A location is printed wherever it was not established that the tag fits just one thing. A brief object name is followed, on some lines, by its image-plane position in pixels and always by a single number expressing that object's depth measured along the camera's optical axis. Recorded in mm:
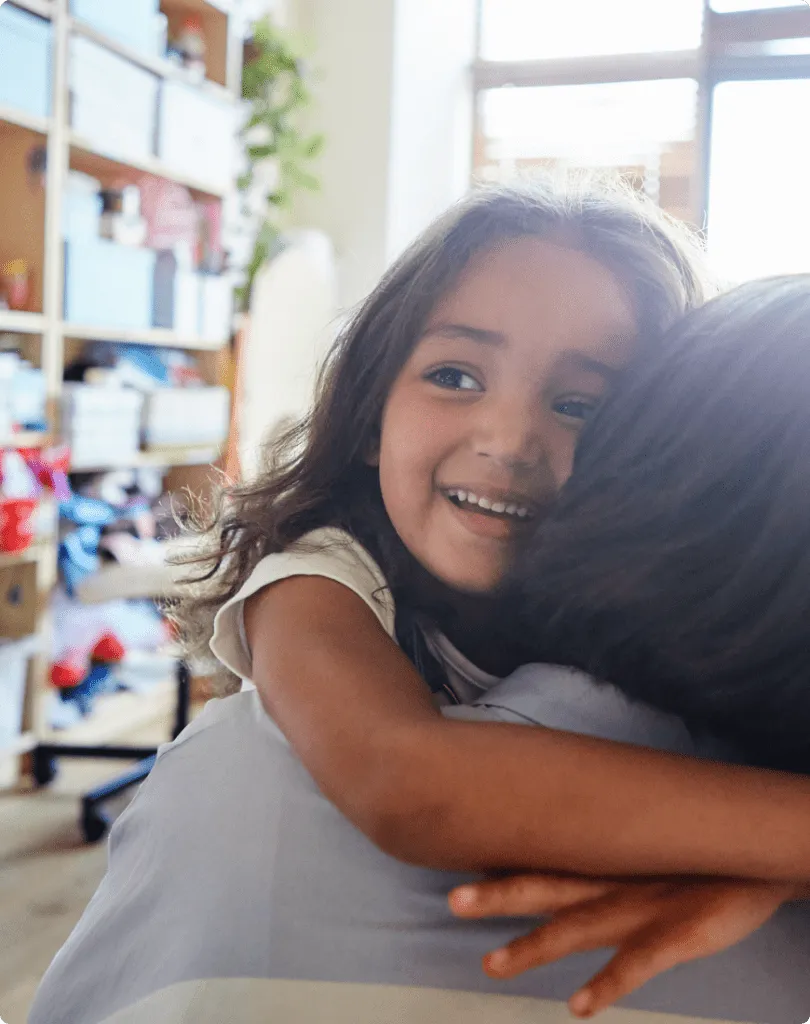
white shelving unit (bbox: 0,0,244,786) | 2744
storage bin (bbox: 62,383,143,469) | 2879
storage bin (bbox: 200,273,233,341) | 3568
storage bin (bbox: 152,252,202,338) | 3336
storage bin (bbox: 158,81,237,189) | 3264
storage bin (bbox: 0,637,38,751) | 2703
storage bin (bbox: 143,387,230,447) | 3250
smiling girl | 541
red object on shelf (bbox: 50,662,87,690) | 2969
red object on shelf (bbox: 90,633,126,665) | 3148
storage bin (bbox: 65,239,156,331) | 2924
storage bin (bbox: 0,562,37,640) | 2820
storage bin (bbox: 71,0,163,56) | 2850
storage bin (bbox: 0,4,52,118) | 2570
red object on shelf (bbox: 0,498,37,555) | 2578
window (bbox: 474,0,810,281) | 4609
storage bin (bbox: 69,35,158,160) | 2850
